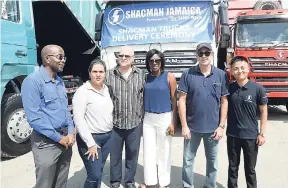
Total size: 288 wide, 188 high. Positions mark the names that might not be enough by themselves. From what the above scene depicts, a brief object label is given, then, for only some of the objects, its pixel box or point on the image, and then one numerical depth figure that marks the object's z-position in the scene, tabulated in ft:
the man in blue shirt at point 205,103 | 6.27
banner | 11.56
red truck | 13.75
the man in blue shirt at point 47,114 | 4.96
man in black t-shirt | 6.09
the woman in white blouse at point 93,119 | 5.56
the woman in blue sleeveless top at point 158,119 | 6.63
